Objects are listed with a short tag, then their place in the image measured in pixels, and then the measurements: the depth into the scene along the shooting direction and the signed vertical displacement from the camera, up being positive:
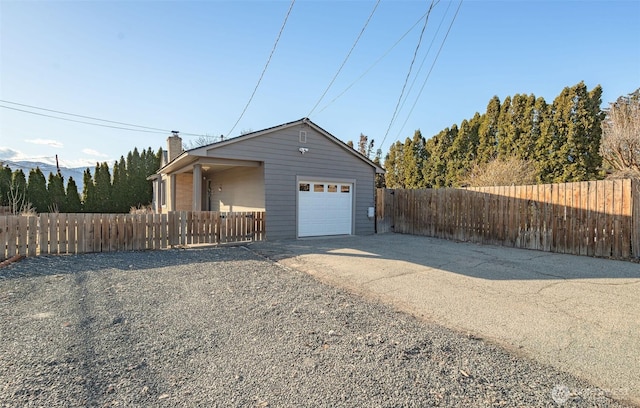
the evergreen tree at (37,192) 19.22 +0.35
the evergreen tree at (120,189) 21.19 +0.61
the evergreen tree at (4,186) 18.45 +0.70
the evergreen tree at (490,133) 17.27 +3.75
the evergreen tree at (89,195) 20.38 +0.19
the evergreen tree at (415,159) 21.83 +2.83
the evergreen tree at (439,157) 19.61 +2.73
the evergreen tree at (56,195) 19.61 +0.17
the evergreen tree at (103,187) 20.61 +0.72
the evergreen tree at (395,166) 24.17 +2.62
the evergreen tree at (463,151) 18.20 +2.94
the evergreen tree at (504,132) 16.31 +3.63
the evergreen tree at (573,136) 13.87 +2.97
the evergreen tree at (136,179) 21.88 +1.36
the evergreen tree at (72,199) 19.84 -0.08
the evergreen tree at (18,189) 17.92 +0.53
